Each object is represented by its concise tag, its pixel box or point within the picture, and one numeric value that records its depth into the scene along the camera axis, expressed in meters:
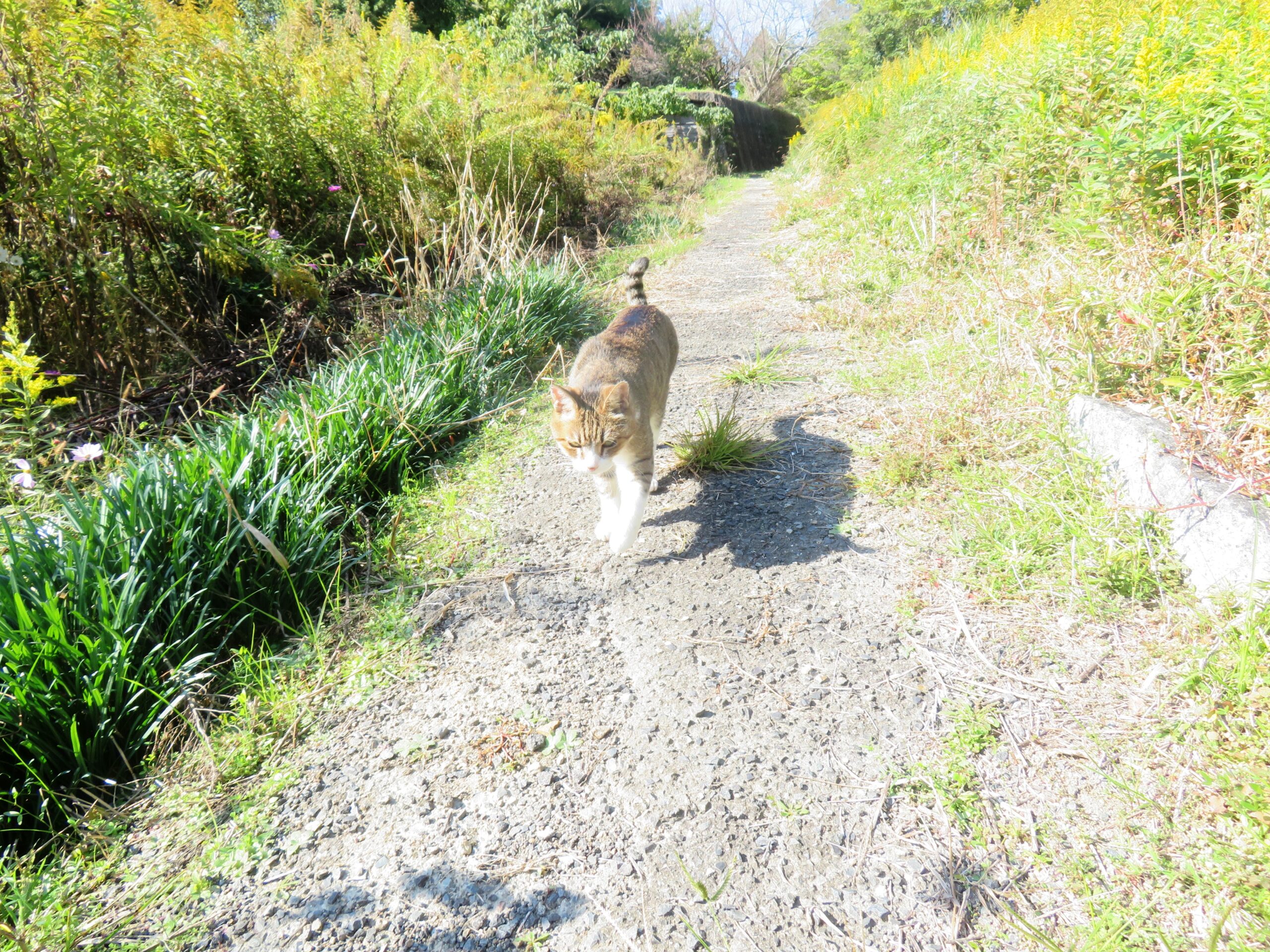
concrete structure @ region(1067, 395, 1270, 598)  0.83
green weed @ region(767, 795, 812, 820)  0.81
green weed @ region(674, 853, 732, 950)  0.72
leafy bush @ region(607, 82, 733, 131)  14.44
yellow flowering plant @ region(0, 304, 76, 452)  1.14
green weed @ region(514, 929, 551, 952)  0.73
